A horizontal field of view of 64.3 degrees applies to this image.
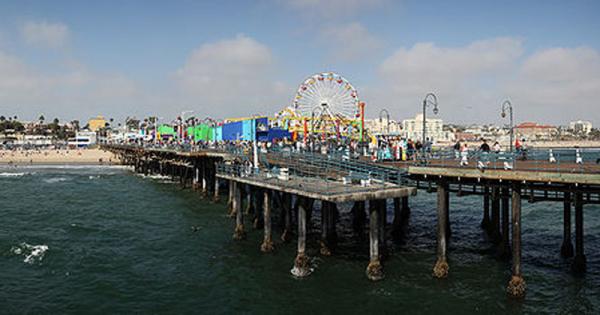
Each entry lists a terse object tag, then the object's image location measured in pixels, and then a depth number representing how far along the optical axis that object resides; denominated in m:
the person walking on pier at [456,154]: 20.97
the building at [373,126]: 189.05
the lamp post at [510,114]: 25.88
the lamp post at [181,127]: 72.12
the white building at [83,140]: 148.52
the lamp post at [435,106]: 23.70
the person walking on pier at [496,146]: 24.26
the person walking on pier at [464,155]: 19.55
